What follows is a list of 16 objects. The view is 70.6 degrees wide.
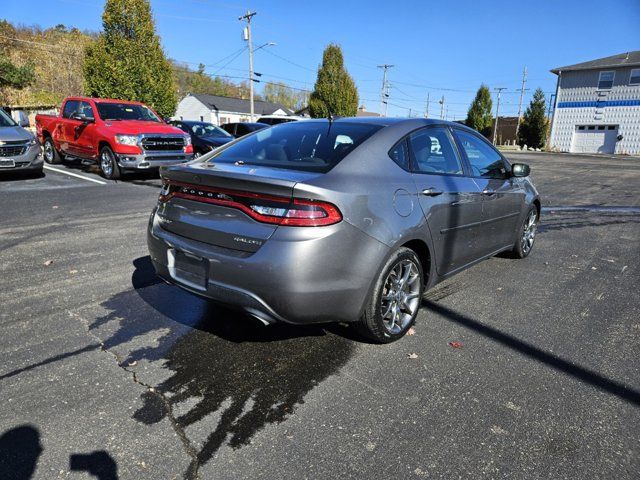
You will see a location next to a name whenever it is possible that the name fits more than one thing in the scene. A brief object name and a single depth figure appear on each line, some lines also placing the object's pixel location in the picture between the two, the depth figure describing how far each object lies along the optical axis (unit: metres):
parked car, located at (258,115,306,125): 26.08
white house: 56.06
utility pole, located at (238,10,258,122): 35.41
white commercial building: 36.03
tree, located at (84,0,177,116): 17.64
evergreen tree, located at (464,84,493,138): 52.25
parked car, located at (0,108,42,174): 9.43
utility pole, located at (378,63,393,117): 57.49
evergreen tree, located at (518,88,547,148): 42.41
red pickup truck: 10.23
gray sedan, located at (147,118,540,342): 2.59
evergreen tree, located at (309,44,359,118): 34.34
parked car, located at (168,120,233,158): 13.70
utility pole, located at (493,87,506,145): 60.69
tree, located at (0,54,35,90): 37.88
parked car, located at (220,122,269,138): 16.78
